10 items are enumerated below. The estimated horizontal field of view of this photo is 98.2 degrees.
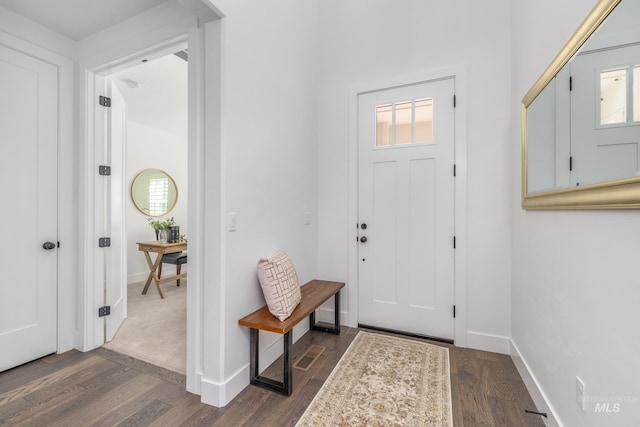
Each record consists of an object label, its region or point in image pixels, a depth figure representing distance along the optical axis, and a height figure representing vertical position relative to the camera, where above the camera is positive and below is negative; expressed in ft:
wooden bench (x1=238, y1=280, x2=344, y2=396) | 5.78 -2.40
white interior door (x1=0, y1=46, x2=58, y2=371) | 6.74 +0.11
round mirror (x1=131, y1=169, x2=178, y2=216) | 15.06 +1.14
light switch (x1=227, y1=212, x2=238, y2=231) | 5.74 -0.18
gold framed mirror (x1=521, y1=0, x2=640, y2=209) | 2.95 +1.32
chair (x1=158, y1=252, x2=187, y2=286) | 13.42 -2.25
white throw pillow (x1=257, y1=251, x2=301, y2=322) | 6.16 -1.72
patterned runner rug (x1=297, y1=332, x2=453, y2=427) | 5.14 -3.79
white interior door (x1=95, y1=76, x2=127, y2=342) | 8.04 +0.38
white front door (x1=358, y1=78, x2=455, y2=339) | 8.27 +0.16
